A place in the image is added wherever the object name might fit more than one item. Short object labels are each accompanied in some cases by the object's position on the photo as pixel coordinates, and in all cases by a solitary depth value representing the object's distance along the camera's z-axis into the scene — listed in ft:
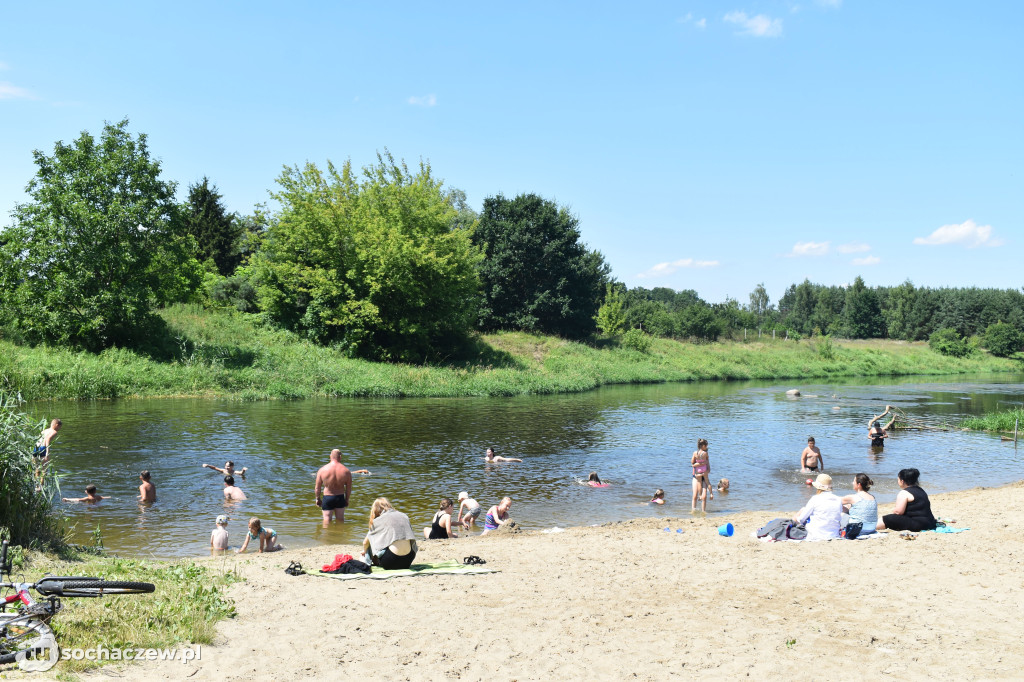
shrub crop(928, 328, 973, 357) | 311.68
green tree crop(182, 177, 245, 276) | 207.21
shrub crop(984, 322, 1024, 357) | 323.98
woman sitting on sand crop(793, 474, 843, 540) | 42.14
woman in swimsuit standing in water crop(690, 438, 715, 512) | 58.44
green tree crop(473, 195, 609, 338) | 213.25
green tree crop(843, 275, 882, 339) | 375.66
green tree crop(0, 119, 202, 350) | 123.85
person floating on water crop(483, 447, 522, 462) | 75.05
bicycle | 19.29
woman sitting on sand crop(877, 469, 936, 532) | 43.32
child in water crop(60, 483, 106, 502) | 53.83
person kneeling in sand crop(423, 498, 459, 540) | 47.11
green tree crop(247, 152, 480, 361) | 158.92
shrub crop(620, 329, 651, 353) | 221.68
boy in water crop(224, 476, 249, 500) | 56.24
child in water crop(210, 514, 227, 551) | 43.29
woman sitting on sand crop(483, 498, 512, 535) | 50.26
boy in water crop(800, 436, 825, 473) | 74.13
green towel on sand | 32.83
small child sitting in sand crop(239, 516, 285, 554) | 43.03
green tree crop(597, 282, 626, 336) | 230.07
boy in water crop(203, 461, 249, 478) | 62.64
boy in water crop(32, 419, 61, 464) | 45.54
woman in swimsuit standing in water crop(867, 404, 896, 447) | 91.86
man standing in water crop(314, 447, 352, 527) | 50.88
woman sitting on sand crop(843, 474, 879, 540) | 42.75
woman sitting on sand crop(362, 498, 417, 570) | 34.40
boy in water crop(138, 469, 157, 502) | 54.65
